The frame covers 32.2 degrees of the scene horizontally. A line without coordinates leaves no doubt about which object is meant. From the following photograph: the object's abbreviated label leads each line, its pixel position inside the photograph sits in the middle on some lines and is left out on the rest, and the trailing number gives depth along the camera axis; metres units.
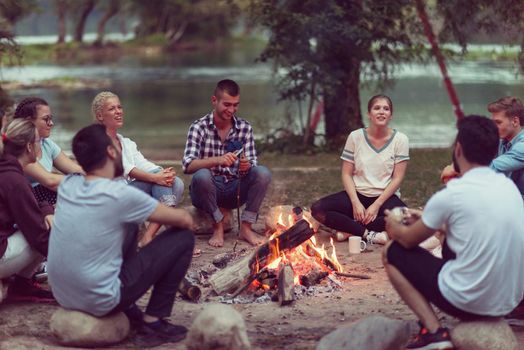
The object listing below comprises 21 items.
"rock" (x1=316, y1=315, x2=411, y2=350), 4.51
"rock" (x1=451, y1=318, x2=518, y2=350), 4.51
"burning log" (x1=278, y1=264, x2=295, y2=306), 5.68
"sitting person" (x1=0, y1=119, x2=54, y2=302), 5.32
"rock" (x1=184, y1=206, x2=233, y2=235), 7.66
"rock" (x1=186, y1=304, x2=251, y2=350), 4.44
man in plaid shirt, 7.23
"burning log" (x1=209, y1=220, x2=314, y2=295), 5.92
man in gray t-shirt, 4.68
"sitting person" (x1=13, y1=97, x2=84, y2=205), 6.09
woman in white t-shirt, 7.15
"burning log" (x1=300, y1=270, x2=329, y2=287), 6.07
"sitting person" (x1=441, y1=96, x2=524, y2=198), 6.22
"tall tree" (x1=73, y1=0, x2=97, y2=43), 54.34
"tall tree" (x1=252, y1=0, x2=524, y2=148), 12.34
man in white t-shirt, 4.43
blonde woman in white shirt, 6.82
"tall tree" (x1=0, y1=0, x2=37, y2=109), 11.71
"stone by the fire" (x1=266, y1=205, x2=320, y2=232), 7.22
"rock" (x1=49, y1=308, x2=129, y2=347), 4.78
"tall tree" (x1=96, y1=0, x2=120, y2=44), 54.26
